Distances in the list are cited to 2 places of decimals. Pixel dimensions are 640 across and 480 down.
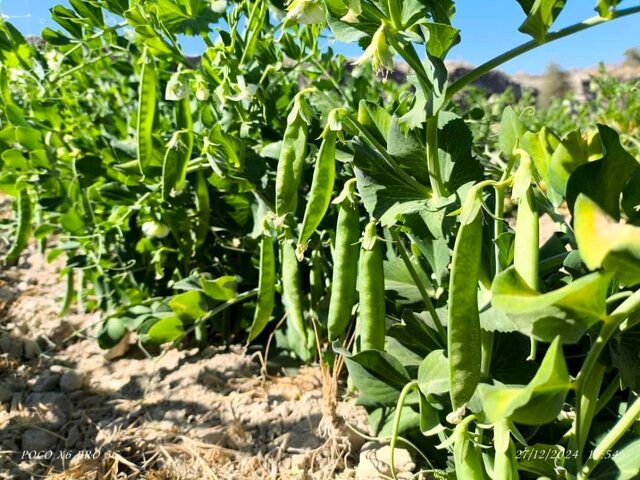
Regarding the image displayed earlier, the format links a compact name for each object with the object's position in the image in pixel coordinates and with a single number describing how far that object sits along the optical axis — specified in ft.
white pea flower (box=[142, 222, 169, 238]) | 1.67
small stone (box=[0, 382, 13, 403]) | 1.70
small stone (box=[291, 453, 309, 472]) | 1.28
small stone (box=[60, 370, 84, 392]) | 1.74
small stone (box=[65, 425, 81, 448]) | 1.51
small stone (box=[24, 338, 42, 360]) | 1.96
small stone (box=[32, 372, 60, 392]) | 1.76
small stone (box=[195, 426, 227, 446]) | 1.41
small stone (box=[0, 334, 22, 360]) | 1.95
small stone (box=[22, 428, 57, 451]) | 1.49
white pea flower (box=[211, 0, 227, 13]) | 1.43
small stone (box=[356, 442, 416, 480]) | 1.18
